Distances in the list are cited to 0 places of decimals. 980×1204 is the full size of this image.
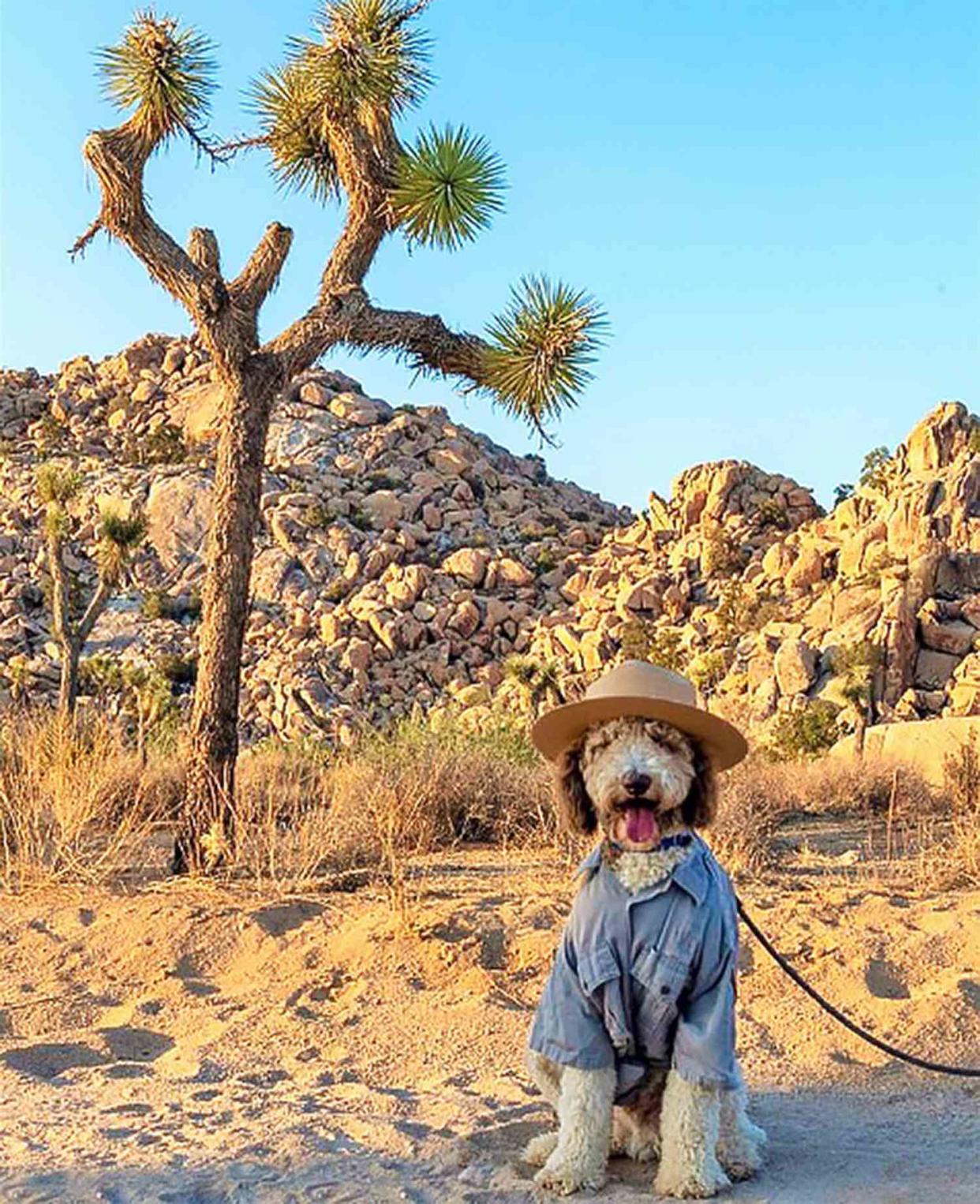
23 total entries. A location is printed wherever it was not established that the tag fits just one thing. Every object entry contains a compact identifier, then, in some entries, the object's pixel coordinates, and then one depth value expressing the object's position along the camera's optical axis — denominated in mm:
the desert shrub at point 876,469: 38938
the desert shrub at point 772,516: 42594
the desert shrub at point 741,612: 36250
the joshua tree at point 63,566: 20516
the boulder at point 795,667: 31328
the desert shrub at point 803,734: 25156
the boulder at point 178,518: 43281
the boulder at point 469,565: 42031
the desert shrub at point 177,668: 35594
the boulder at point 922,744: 14539
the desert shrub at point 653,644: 34719
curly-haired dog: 4102
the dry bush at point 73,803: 8750
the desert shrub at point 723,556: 40438
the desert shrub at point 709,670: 33250
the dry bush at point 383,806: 8773
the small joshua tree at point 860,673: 27625
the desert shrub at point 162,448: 48938
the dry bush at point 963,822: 8738
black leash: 5070
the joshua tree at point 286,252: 9750
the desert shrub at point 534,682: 28062
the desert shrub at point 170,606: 40031
